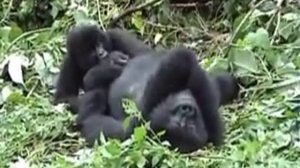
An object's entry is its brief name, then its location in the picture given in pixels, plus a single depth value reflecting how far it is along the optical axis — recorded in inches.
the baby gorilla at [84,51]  260.4
